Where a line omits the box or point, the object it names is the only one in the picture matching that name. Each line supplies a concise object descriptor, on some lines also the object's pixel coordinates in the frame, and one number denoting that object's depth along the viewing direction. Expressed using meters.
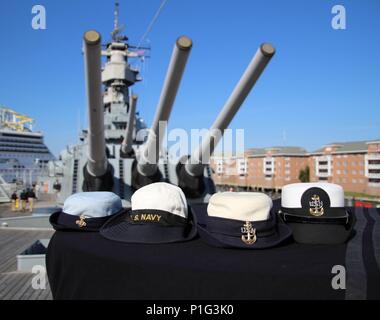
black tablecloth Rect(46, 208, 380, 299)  0.82
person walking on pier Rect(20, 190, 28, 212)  12.38
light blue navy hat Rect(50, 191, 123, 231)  1.36
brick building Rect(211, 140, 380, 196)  35.03
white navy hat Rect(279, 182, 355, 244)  1.10
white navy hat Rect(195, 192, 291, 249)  1.06
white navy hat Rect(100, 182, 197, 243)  1.13
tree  46.10
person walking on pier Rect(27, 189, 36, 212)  12.55
